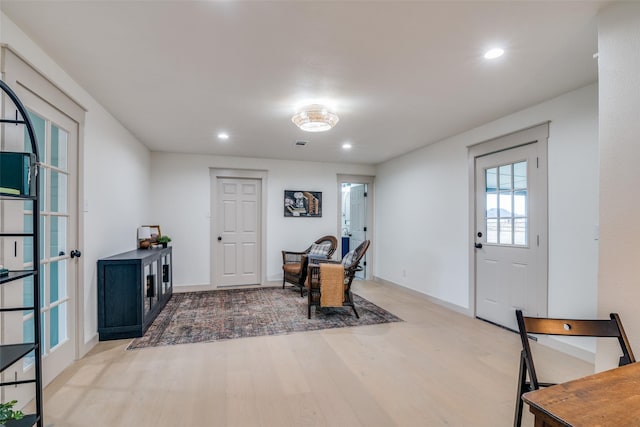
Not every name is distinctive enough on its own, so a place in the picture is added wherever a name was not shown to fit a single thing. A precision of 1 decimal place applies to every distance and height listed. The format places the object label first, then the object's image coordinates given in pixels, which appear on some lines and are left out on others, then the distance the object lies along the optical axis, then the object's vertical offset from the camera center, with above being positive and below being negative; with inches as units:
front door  121.3 -10.3
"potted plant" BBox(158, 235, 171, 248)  176.6 -17.1
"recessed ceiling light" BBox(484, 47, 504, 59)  81.0 +43.4
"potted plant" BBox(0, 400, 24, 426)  48.6 -33.3
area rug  126.5 -52.1
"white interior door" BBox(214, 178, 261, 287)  214.5 -15.2
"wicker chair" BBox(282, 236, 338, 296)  193.2 -33.8
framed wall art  227.3 +6.3
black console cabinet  118.0 -34.2
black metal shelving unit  57.4 -12.4
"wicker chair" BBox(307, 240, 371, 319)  147.2 -30.8
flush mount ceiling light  118.8 +37.4
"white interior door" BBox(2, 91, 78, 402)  72.6 -9.5
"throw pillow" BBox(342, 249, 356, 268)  150.2 -24.2
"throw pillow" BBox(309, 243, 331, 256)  200.8 -25.6
